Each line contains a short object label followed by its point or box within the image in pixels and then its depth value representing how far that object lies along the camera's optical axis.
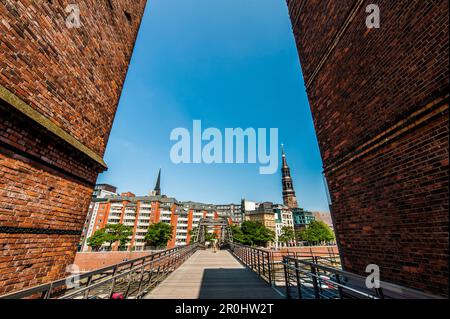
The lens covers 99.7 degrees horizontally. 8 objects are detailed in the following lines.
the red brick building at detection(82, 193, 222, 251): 57.31
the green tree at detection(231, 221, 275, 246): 45.53
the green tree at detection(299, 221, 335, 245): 56.64
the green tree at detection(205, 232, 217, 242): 49.36
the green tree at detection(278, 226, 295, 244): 59.91
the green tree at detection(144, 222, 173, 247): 45.27
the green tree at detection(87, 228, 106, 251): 42.95
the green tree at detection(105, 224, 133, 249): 43.33
